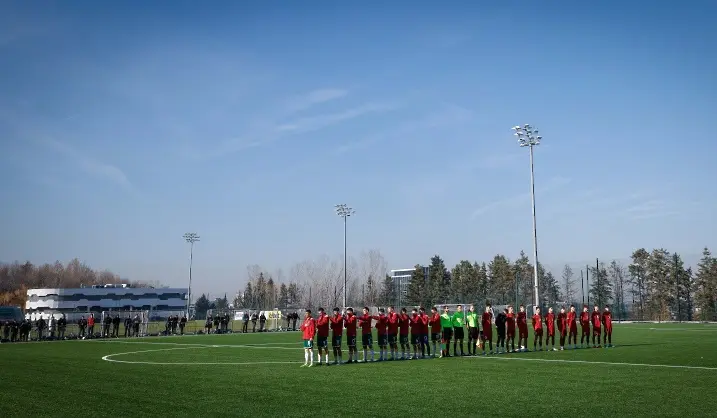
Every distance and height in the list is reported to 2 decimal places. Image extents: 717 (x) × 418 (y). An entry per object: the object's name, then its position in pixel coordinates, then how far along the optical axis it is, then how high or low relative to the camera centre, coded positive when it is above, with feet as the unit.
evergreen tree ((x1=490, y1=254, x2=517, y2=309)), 334.24 +12.61
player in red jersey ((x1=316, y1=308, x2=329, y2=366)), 68.64 -4.08
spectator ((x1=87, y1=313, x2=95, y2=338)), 148.93 -8.44
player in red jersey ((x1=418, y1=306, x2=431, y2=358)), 76.64 -4.29
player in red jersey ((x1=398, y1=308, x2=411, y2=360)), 76.84 -4.23
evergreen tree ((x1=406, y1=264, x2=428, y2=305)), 353.35 +5.23
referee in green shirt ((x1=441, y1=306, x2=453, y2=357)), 76.89 -4.05
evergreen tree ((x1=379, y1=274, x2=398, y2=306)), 349.41 +1.97
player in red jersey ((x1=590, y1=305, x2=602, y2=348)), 91.97 -3.69
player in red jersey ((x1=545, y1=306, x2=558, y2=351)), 85.20 -3.85
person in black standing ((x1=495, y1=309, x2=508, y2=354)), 82.74 -4.03
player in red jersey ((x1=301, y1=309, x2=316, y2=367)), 66.49 -4.51
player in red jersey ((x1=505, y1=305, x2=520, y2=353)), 82.58 -3.87
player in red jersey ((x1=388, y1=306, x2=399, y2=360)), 75.84 -4.57
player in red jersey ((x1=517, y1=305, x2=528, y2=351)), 83.97 -3.93
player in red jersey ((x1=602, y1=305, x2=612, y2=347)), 91.99 -3.73
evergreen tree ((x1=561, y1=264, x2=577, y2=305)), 304.38 +6.47
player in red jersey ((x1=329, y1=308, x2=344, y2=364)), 70.36 -4.42
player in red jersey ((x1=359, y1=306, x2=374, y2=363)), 73.19 -4.36
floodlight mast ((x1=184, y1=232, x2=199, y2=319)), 266.36 +25.43
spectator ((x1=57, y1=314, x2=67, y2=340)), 146.30 -8.23
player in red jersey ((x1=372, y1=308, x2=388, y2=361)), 75.40 -4.67
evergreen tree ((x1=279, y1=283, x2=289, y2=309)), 488.02 -0.49
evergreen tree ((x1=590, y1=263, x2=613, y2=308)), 276.21 +5.35
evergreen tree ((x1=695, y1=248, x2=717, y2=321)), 251.39 +5.48
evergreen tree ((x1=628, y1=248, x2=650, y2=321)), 293.49 +10.53
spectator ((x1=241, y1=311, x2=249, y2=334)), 176.95 -8.41
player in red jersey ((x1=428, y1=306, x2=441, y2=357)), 77.25 -3.82
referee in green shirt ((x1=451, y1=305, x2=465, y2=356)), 77.61 -3.69
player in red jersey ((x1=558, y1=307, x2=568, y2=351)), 88.76 -3.95
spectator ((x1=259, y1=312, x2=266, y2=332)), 185.78 -8.08
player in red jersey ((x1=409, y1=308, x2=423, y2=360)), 76.59 -4.19
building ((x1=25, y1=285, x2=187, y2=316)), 391.86 -4.06
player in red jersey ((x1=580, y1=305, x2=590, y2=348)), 90.48 -3.74
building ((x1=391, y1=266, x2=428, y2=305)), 377.67 +2.30
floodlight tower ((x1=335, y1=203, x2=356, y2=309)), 216.29 +30.95
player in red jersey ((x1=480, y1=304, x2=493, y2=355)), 81.66 -3.63
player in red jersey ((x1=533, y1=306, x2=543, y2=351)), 83.52 -3.93
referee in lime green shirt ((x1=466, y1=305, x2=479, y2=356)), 79.46 -4.07
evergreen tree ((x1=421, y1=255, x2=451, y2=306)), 334.15 +8.72
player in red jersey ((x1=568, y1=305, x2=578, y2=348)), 88.43 -3.64
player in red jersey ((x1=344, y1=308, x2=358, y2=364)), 71.41 -4.13
